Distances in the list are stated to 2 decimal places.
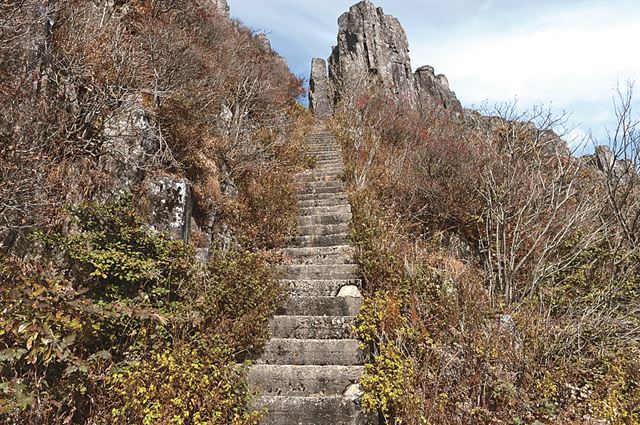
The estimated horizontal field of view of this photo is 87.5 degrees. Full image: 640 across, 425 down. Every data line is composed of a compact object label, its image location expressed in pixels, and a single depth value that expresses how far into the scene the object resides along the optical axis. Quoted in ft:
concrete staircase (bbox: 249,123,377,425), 11.44
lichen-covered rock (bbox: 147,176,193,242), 16.97
